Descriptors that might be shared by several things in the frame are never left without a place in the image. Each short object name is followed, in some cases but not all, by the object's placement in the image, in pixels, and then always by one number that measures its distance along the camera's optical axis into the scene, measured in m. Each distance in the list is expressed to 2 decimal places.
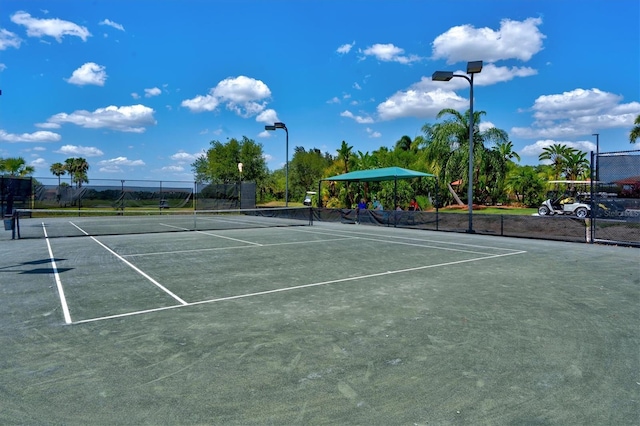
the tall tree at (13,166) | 45.79
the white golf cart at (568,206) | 25.92
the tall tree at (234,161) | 60.00
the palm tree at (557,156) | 59.93
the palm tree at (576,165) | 56.06
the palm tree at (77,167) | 88.62
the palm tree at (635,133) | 44.56
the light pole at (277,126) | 27.88
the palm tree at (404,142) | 71.80
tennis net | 19.73
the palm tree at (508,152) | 48.79
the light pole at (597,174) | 14.20
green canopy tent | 24.58
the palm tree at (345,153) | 42.84
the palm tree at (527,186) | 43.72
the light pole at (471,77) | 16.62
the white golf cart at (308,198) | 51.21
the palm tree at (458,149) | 39.75
